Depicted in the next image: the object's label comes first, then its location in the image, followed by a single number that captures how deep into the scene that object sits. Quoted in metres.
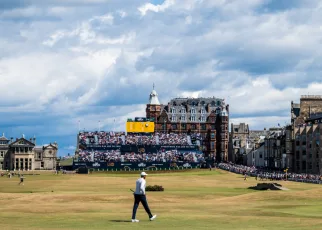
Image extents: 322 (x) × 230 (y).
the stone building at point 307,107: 183.25
